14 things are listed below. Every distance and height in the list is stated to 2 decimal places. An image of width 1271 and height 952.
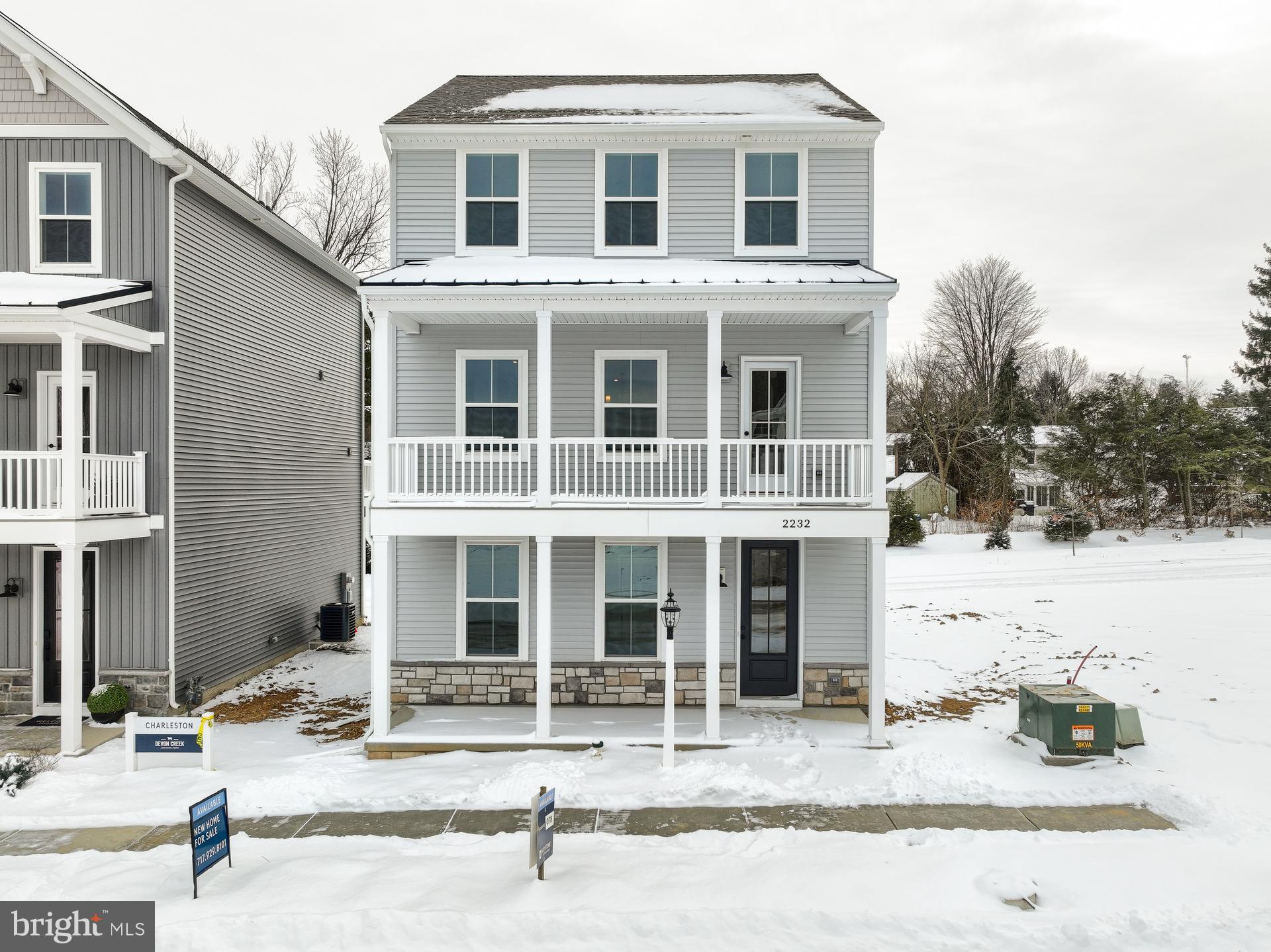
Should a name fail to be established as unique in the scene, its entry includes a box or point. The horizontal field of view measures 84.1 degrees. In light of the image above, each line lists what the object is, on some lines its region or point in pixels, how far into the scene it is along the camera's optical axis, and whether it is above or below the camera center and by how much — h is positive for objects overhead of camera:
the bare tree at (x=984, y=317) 43.53 +10.05
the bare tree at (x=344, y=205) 28.50 +10.98
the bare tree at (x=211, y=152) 26.06 +12.27
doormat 9.95 -3.53
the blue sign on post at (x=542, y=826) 5.73 -2.90
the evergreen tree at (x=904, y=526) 27.03 -1.92
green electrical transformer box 8.10 -2.88
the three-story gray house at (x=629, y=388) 10.56 +1.33
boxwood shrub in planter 9.72 -3.18
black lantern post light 8.24 -2.50
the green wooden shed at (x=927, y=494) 33.56 -0.88
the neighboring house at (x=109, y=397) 9.11 +1.16
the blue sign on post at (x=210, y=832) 5.49 -2.88
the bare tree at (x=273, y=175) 27.98 +12.00
